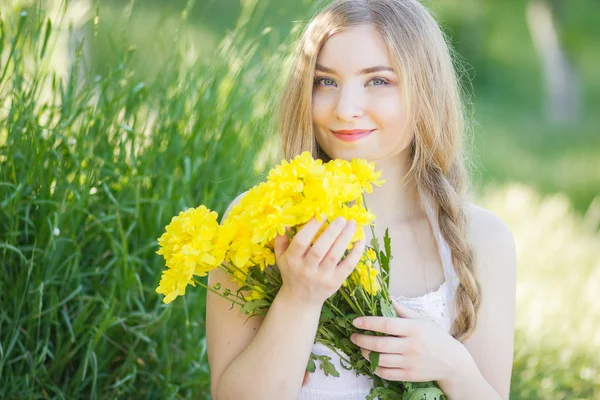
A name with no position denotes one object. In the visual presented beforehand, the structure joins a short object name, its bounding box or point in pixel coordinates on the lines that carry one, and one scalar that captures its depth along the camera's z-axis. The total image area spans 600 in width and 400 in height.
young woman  1.65
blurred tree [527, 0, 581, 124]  10.72
